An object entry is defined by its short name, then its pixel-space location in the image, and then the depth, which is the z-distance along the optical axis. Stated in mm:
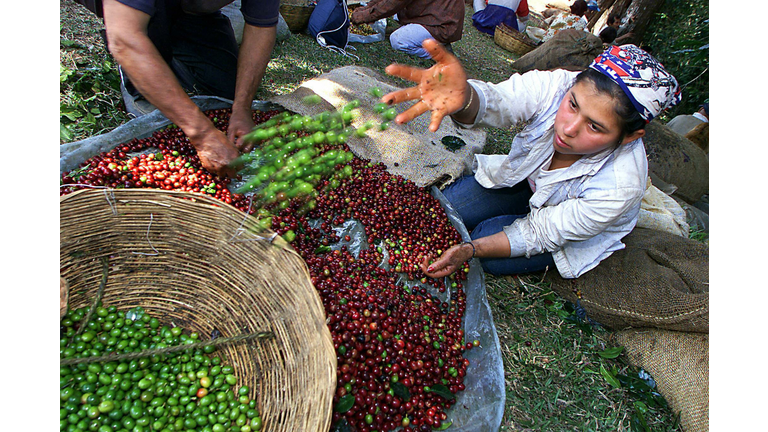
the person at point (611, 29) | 8430
